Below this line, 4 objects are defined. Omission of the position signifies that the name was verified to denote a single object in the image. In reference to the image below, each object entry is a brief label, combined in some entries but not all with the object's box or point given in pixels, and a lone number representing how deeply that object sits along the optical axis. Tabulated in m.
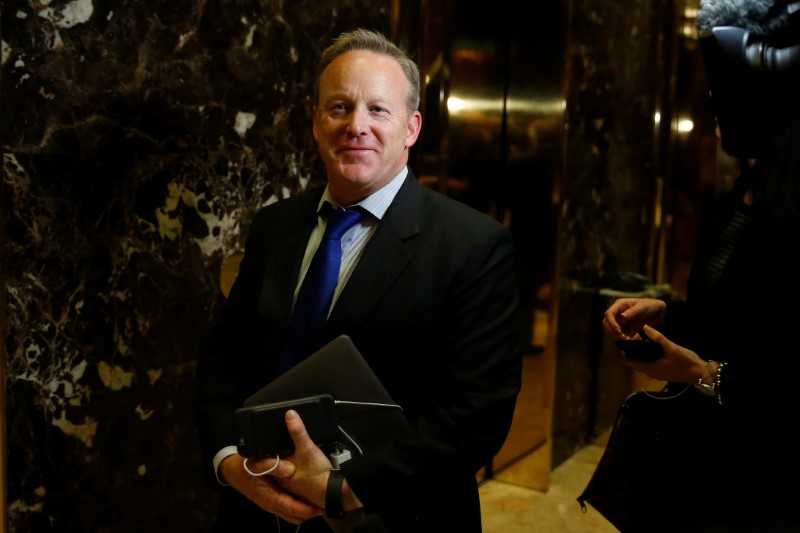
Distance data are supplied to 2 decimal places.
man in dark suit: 1.34
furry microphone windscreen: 1.31
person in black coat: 1.30
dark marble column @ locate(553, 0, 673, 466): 3.79
